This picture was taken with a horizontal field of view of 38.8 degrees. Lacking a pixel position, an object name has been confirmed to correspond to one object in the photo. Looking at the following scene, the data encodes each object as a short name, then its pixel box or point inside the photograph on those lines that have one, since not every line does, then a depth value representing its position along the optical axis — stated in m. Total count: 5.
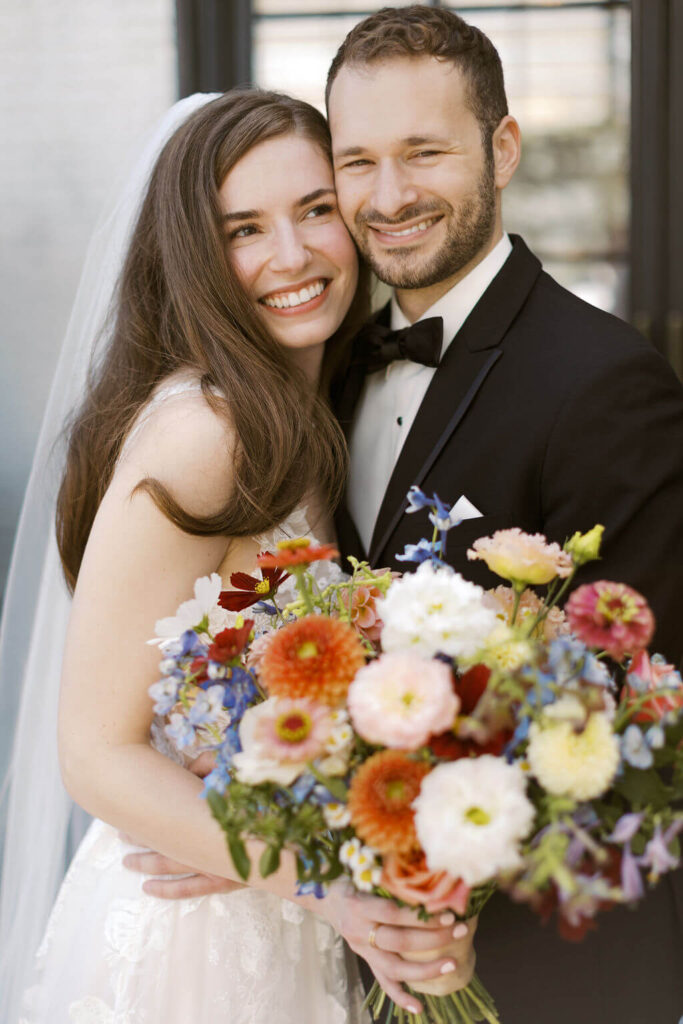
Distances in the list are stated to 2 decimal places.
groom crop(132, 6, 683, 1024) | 1.44
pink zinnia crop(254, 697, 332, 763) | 0.88
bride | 1.40
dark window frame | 2.89
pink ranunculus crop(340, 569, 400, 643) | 1.15
